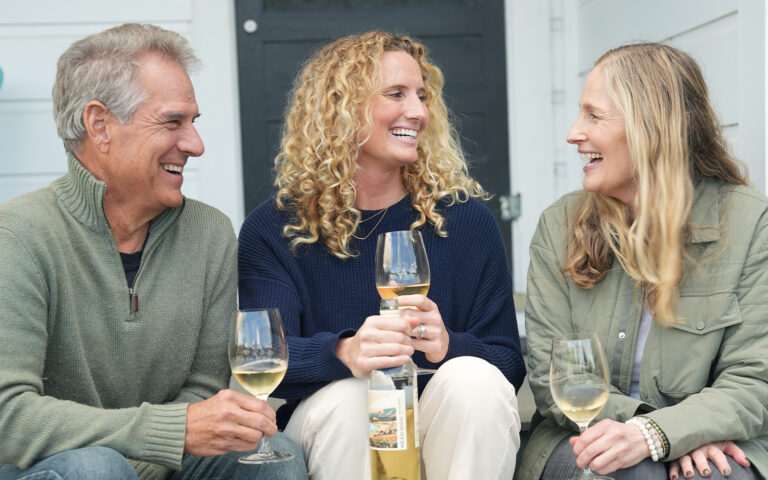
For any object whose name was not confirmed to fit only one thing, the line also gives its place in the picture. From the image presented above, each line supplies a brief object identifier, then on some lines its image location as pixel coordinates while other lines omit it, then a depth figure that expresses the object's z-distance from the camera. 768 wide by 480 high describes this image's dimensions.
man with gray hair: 2.31
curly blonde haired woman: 2.71
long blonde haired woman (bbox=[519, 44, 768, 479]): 2.63
